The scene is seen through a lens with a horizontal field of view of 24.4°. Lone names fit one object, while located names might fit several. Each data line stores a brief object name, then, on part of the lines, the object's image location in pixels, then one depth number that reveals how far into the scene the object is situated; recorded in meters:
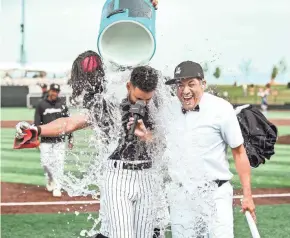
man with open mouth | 4.70
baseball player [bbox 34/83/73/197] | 10.38
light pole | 35.97
